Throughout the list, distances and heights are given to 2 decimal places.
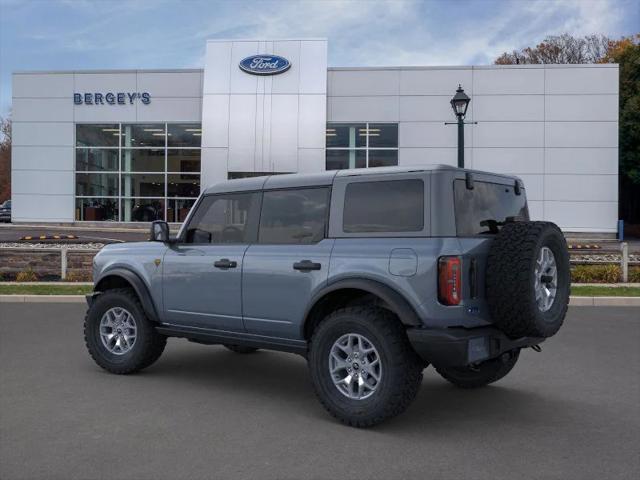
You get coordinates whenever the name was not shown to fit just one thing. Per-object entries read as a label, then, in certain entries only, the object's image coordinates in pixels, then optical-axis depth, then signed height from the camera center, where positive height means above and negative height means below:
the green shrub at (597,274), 16.17 -0.86
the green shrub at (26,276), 16.12 -1.07
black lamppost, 15.71 +3.11
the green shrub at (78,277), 16.00 -1.06
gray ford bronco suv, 4.68 -0.31
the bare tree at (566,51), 50.84 +14.59
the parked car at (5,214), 45.22 +1.27
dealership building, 30.61 +5.17
